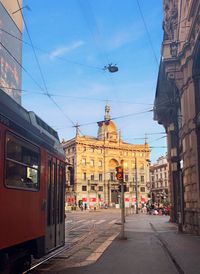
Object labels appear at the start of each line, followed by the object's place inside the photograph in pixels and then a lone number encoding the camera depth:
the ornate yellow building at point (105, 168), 66.82
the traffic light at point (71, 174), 7.55
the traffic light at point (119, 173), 11.19
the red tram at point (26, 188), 4.08
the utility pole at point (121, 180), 11.12
